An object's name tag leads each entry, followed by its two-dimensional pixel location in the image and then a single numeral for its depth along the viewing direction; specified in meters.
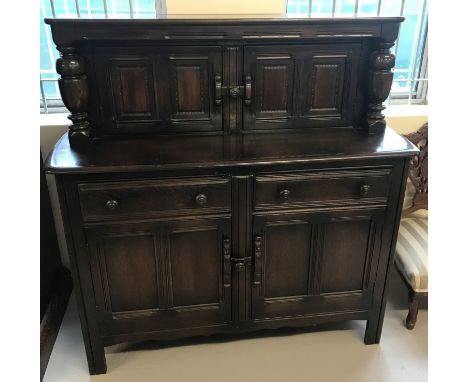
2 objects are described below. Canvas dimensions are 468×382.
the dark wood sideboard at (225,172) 1.50
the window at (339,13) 1.94
